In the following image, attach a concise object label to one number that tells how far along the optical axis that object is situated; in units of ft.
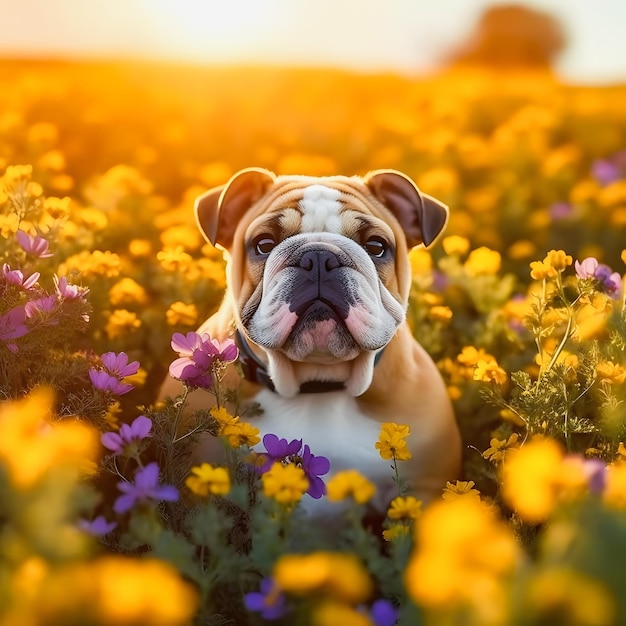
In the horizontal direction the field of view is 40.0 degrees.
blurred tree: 37.45
